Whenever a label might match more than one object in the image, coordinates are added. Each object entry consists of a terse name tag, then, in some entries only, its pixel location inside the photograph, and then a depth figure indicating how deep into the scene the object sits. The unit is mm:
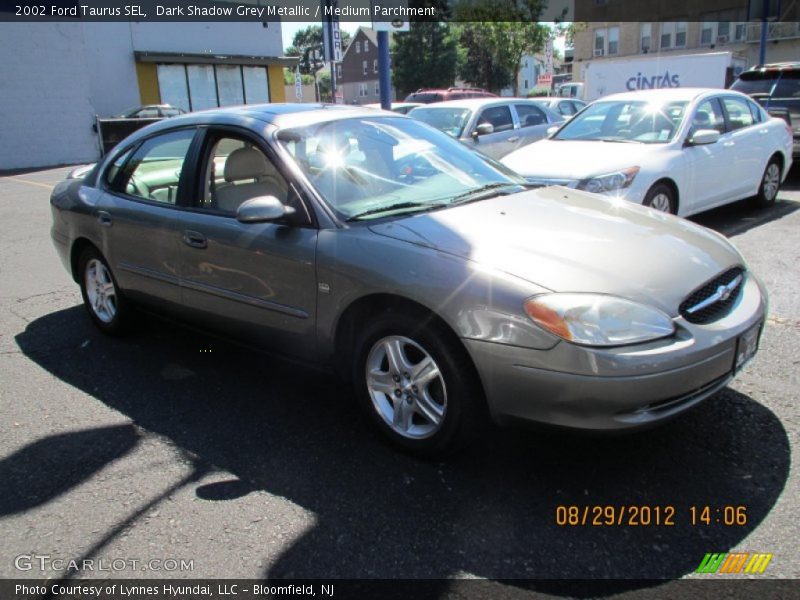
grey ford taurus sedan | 2654
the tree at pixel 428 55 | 54875
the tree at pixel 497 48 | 48062
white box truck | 23406
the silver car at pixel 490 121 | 10109
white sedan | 6559
